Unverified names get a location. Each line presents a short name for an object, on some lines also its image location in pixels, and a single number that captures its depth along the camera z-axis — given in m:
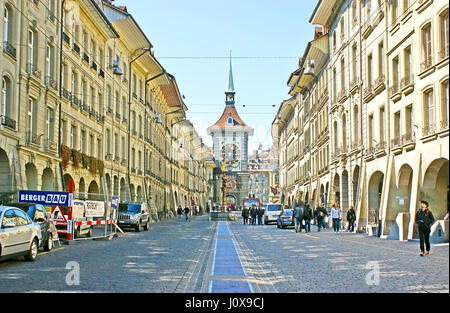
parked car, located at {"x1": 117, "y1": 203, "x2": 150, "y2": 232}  36.28
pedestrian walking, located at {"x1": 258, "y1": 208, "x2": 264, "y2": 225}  55.97
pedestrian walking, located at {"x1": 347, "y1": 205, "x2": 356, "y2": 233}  35.00
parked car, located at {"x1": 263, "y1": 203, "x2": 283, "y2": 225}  54.84
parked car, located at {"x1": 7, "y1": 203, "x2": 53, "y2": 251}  19.46
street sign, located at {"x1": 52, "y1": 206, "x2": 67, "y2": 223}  23.41
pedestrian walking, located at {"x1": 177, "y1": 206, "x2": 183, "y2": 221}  65.36
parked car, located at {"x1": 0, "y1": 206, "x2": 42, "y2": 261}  14.64
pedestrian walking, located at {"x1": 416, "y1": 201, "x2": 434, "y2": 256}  17.06
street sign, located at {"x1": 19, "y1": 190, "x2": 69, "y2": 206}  23.28
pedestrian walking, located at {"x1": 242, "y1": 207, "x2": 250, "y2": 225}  59.84
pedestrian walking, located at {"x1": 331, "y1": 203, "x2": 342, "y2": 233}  33.97
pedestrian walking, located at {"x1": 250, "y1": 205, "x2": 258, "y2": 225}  56.75
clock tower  172.00
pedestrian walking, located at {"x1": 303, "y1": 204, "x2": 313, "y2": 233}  36.12
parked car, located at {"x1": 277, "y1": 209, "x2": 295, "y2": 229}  42.66
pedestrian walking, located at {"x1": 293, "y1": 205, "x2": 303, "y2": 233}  35.09
